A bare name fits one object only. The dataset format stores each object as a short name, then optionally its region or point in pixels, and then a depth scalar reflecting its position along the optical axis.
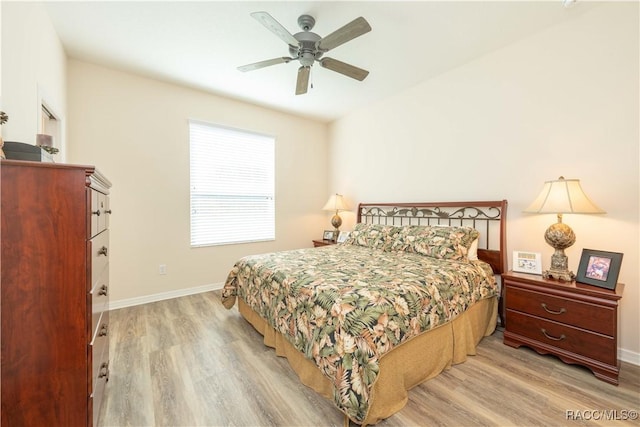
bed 1.41
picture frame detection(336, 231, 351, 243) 3.92
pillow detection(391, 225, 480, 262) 2.52
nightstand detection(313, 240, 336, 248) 4.17
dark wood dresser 0.99
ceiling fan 1.80
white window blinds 3.66
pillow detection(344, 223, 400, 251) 3.10
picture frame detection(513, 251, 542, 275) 2.26
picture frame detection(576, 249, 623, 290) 1.87
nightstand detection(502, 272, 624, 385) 1.79
